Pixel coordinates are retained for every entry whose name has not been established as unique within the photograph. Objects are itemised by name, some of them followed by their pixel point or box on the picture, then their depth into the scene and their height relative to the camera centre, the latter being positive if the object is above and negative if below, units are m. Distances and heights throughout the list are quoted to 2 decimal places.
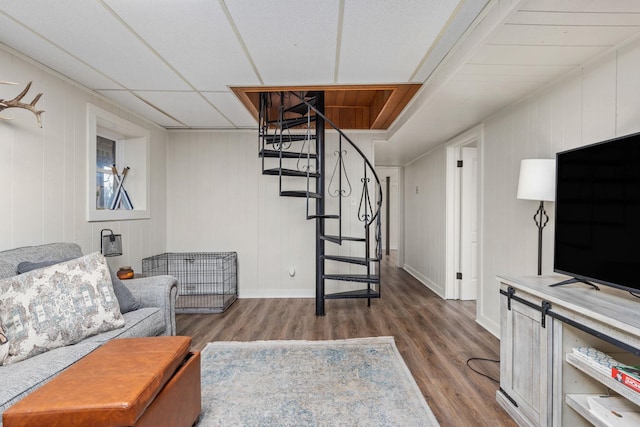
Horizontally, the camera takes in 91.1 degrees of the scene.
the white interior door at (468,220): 4.18 -0.13
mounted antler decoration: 2.01 +0.67
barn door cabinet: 1.27 -0.67
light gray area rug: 1.80 -1.19
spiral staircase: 4.20 +0.28
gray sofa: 1.35 -0.74
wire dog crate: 4.18 -0.88
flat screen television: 1.36 -0.01
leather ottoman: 1.11 -0.71
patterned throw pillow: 1.58 -0.55
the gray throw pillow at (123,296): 2.20 -0.63
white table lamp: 2.00 +0.19
